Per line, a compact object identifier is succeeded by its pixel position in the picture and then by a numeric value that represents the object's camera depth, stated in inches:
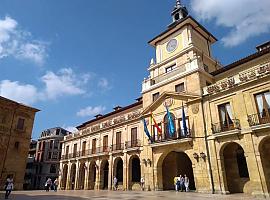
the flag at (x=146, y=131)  892.6
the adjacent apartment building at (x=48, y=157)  2172.7
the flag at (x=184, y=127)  779.4
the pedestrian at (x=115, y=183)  1007.9
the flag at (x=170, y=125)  806.5
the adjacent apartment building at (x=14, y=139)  1254.3
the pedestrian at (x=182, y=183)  782.4
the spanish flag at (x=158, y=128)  866.8
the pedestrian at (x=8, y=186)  607.0
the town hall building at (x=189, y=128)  658.2
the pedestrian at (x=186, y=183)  762.5
